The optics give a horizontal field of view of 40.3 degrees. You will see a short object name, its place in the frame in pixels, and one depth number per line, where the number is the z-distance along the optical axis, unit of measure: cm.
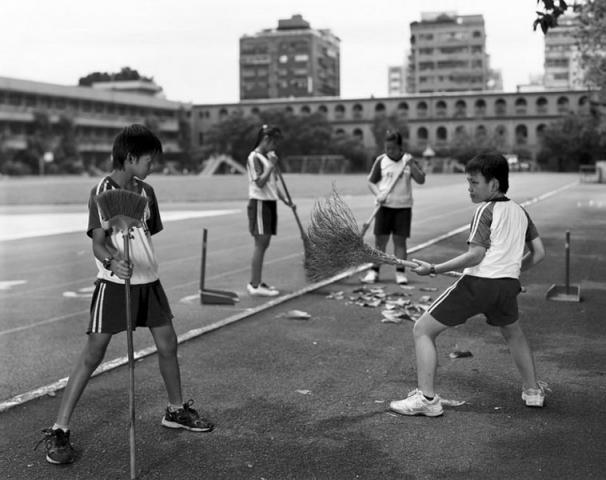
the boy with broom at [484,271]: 500
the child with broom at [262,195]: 958
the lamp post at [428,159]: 10495
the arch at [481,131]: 13175
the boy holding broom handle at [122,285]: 439
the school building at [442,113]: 13475
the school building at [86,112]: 10088
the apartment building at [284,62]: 17275
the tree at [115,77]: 16050
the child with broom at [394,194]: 1055
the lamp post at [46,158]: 9594
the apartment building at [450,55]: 16200
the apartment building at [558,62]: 17662
